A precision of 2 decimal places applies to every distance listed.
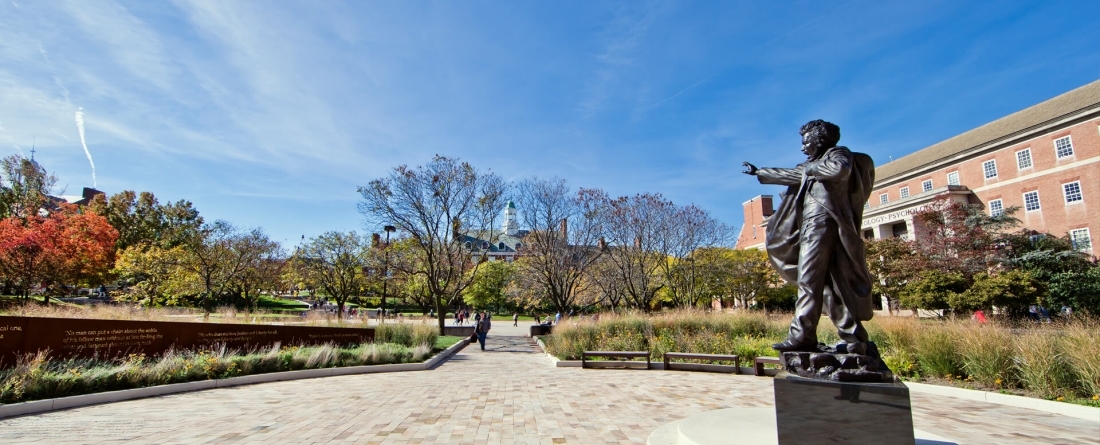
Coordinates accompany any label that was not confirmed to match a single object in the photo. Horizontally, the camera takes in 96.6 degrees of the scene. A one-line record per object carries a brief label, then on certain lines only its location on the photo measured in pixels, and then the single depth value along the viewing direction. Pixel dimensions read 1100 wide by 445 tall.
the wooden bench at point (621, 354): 12.79
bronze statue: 4.91
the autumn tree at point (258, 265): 37.06
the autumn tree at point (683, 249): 31.73
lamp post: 35.42
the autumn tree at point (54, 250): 25.56
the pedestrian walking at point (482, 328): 20.00
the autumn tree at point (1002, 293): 23.09
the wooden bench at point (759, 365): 11.46
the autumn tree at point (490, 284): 53.41
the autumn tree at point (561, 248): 28.67
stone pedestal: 4.07
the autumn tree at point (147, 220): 41.25
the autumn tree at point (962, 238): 27.17
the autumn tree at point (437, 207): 25.20
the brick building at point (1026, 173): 29.84
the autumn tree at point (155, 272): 32.00
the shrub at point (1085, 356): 7.16
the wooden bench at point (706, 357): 11.76
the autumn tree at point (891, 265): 29.22
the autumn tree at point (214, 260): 33.78
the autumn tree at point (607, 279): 30.88
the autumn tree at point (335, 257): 39.94
